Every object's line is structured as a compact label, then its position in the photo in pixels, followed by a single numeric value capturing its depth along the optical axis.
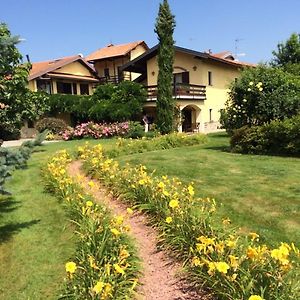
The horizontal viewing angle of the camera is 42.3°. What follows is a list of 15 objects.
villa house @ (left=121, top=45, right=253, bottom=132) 30.95
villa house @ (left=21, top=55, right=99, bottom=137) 33.34
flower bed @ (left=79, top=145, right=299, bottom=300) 3.49
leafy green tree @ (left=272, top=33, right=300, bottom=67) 32.69
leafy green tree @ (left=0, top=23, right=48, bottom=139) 6.04
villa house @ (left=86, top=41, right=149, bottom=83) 38.47
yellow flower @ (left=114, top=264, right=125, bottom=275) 3.72
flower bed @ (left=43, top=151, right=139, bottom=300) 3.90
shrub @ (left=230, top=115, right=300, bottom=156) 11.91
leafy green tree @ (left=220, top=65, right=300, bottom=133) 13.74
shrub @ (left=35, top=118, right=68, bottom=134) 28.50
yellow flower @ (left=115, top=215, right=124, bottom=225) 4.87
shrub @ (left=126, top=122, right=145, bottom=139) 23.86
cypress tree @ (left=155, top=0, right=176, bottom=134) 26.27
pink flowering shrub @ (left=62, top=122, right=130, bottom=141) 24.72
